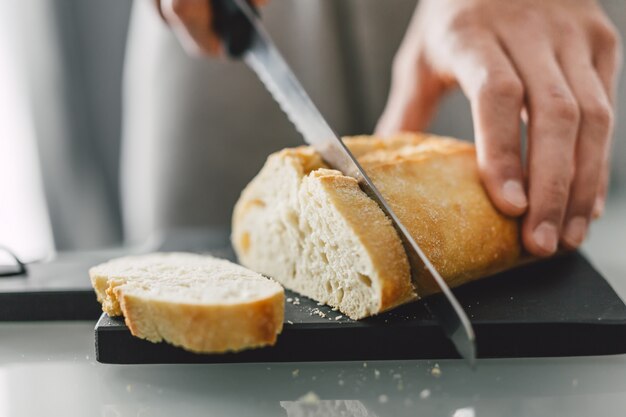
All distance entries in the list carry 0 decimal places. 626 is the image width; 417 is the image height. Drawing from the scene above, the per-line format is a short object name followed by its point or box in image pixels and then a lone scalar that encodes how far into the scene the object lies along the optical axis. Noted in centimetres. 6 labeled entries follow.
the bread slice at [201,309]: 35
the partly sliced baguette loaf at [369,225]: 37
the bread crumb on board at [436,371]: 36
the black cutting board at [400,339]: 36
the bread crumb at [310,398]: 35
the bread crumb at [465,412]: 34
